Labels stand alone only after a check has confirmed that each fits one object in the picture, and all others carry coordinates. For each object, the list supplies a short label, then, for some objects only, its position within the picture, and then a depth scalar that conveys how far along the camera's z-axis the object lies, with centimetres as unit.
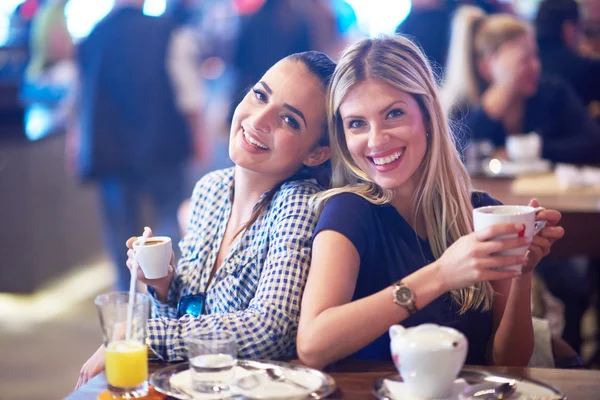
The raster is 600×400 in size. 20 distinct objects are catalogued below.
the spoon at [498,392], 141
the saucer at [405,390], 139
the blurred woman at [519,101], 387
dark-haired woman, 164
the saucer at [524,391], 140
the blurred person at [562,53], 459
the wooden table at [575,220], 285
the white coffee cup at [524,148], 356
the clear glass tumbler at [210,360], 144
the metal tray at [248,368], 142
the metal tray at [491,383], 141
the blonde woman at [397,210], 164
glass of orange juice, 145
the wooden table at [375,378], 145
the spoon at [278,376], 146
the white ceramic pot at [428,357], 132
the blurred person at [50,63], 608
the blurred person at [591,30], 542
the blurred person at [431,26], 520
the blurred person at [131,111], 443
